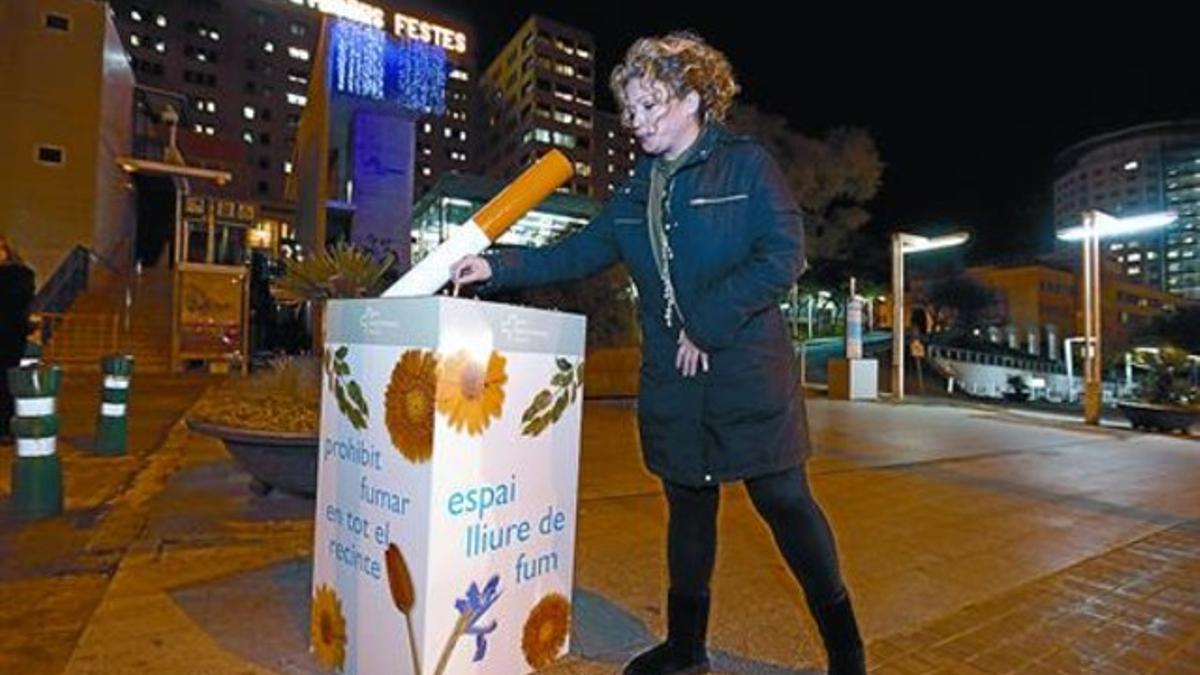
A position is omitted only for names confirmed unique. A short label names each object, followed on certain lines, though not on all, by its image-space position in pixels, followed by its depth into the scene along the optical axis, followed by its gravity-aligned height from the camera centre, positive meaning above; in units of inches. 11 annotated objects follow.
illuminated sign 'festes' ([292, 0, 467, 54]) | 975.0 +498.4
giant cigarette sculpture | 73.8 +13.7
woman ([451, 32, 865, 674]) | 69.5 +3.6
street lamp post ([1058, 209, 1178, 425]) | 434.6 +60.2
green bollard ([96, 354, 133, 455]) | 213.8 -18.0
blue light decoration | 735.7 +303.8
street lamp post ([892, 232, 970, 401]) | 587.5 +75.4
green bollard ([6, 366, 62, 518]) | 149.1 -20.1
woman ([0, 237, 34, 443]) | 217.5 +9.4
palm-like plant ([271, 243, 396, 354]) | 142.2 +14.8
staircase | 576.7 +17.3
